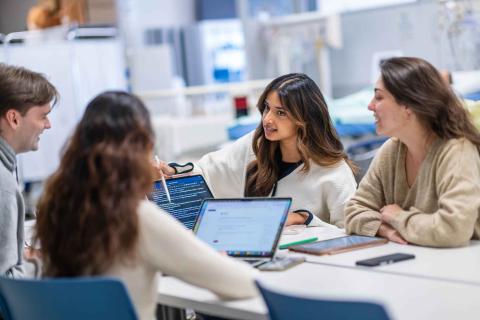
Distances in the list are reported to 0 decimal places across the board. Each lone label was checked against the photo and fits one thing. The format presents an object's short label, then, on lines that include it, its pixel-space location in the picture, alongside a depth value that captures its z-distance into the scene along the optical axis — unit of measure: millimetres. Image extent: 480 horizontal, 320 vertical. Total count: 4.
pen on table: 2574
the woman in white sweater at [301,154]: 3084
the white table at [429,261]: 2070
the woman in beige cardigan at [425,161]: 2373
